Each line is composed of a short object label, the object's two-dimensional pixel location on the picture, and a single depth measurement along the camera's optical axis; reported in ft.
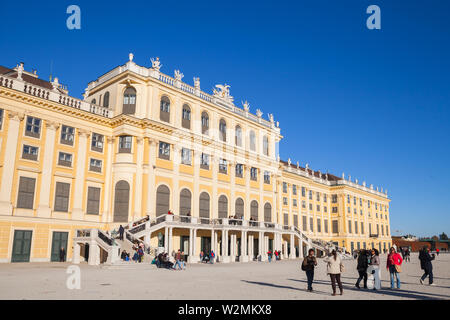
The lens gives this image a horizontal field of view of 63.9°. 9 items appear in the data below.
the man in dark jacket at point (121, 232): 89.15
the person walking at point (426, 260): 50.21
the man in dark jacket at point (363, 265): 47.44
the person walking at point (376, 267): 46.78
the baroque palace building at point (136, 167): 96.07
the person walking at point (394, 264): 47.52
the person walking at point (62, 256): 97.25
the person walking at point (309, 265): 41.93
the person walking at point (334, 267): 40.24
